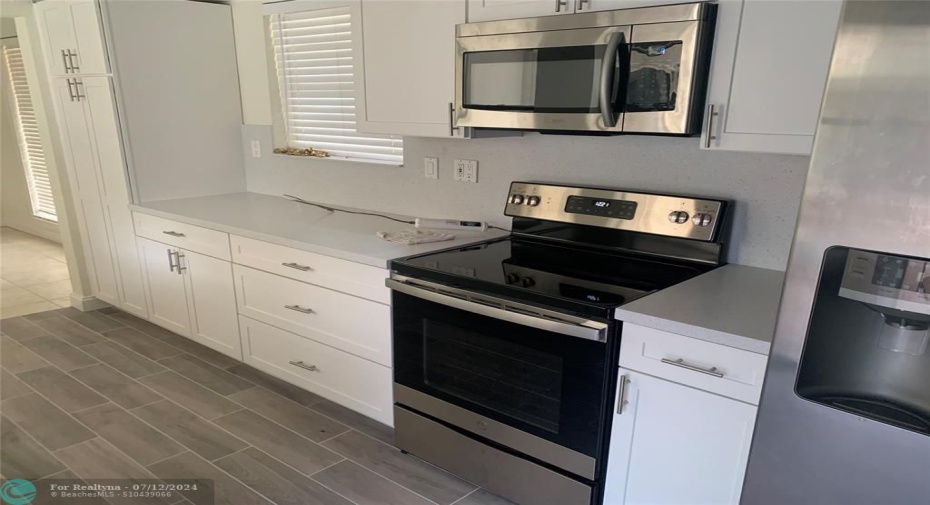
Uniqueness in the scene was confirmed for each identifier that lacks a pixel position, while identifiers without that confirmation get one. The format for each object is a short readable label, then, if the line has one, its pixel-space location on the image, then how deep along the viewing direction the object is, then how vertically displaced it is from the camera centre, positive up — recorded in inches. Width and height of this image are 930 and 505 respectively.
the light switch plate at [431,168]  107.4 -12.1
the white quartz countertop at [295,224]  88.2 -23.0
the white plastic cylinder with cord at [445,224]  99.7 -20.9
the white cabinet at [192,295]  114.4 -41.4
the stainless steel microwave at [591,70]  62.5 +4.3
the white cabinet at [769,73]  55.9 +3.6
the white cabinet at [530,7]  67.8 +12.3
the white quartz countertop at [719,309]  54.4 -21.0
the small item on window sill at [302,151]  128.0 -11.4
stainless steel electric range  64.7 -27.3
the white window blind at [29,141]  218.1 -17.1
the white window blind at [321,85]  120.2 +3.7
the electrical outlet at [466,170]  101.3 -11.8
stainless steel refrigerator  38.3 -14.0
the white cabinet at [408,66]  84.6 +5.8
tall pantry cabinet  125.6 -10.9
